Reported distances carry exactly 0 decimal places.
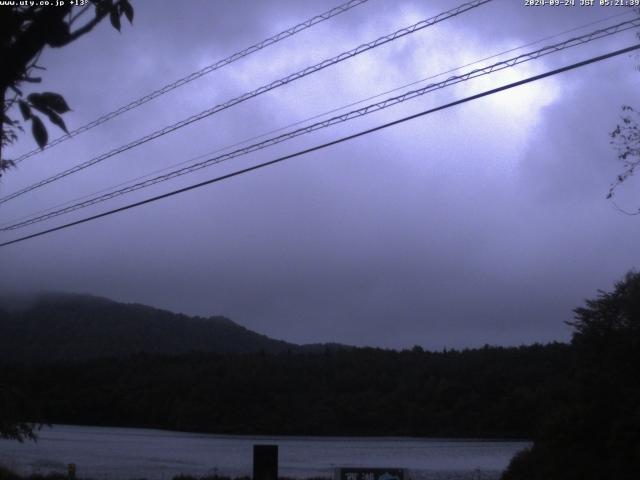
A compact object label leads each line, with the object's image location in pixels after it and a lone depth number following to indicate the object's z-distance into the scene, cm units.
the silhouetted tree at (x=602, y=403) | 2434
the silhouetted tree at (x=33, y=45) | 410
